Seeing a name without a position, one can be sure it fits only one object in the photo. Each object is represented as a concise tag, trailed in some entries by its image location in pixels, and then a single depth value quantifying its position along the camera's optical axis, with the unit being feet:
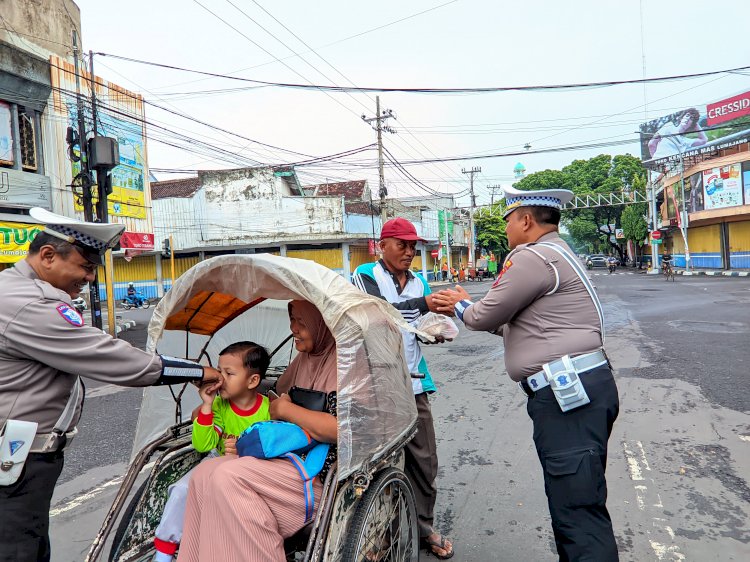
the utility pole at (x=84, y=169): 38.06
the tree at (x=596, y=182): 152.05
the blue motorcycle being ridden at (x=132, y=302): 78.33
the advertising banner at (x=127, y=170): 51.85
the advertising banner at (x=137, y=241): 55.06
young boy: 7.91
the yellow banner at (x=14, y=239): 37.35
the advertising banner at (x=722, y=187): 94.02
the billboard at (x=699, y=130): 98.17
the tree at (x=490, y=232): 152.60
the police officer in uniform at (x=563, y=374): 7.34
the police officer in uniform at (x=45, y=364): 6.58
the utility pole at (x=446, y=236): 139.34
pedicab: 7.14
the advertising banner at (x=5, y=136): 38.50
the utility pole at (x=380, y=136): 78.89
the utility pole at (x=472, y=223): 135.44
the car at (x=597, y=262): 166.72
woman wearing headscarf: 6.67
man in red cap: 9.82
